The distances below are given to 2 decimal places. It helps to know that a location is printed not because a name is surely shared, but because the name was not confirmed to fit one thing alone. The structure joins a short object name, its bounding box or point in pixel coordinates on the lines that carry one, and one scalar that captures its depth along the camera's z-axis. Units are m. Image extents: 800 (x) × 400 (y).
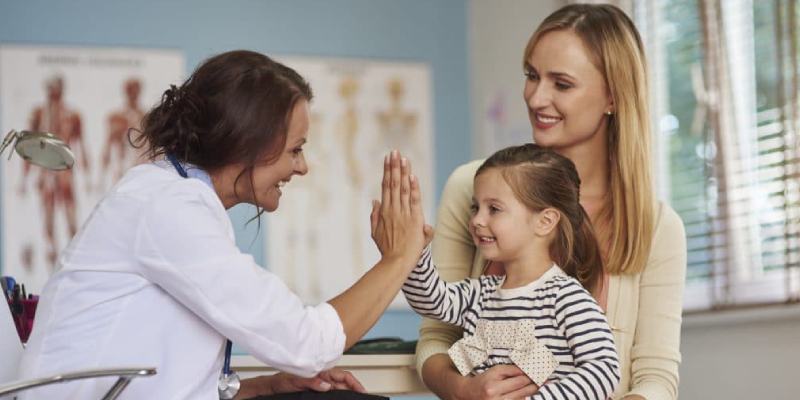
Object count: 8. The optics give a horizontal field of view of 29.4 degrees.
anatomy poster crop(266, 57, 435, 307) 4.71
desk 2.45
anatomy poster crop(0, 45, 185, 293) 4.39
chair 1.82
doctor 1.99
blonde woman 2.49
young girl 2.27
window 3.39
